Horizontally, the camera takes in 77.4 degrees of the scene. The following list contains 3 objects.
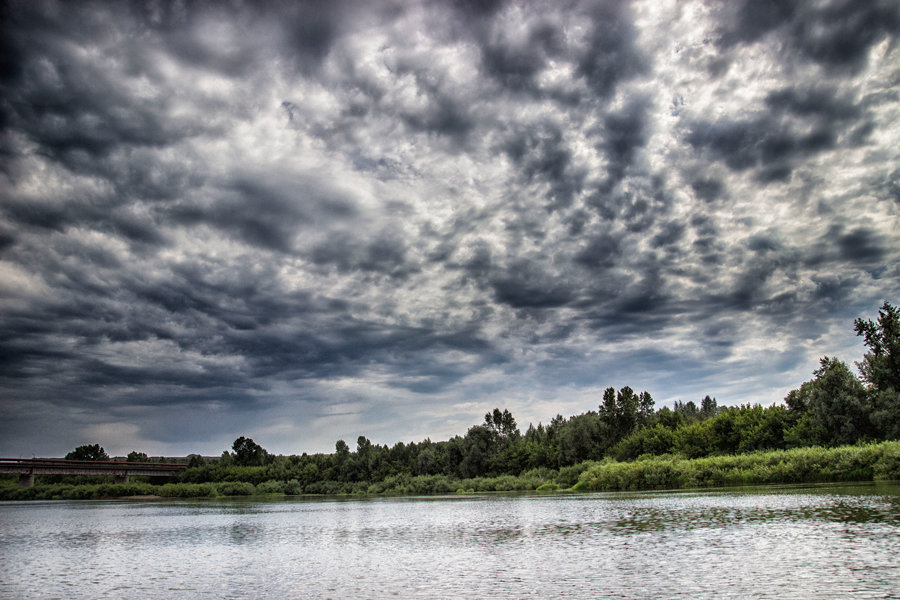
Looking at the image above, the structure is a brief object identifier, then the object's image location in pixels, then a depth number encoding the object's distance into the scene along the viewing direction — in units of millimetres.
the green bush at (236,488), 170625
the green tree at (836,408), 77312
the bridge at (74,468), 153750
